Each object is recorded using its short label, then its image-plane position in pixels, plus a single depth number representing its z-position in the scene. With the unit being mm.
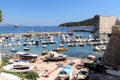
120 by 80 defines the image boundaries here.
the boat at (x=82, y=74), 10585
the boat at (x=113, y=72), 10817
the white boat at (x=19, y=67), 12072
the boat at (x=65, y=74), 10548
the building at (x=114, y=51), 13563
